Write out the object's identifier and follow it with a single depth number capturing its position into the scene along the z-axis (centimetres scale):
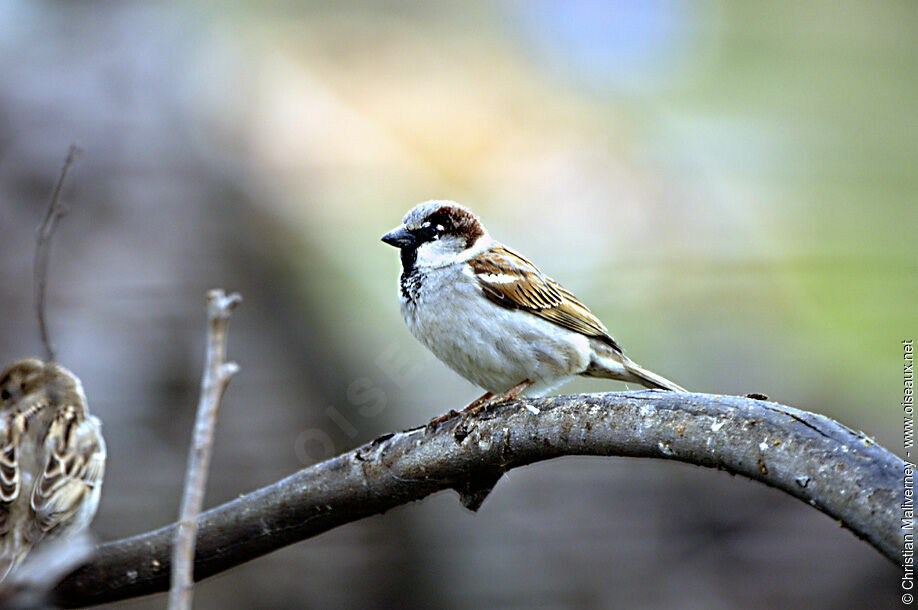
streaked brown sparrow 460
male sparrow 459
